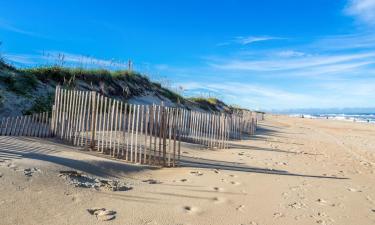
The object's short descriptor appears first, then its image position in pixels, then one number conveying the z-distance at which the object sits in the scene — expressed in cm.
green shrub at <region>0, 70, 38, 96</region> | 1449
